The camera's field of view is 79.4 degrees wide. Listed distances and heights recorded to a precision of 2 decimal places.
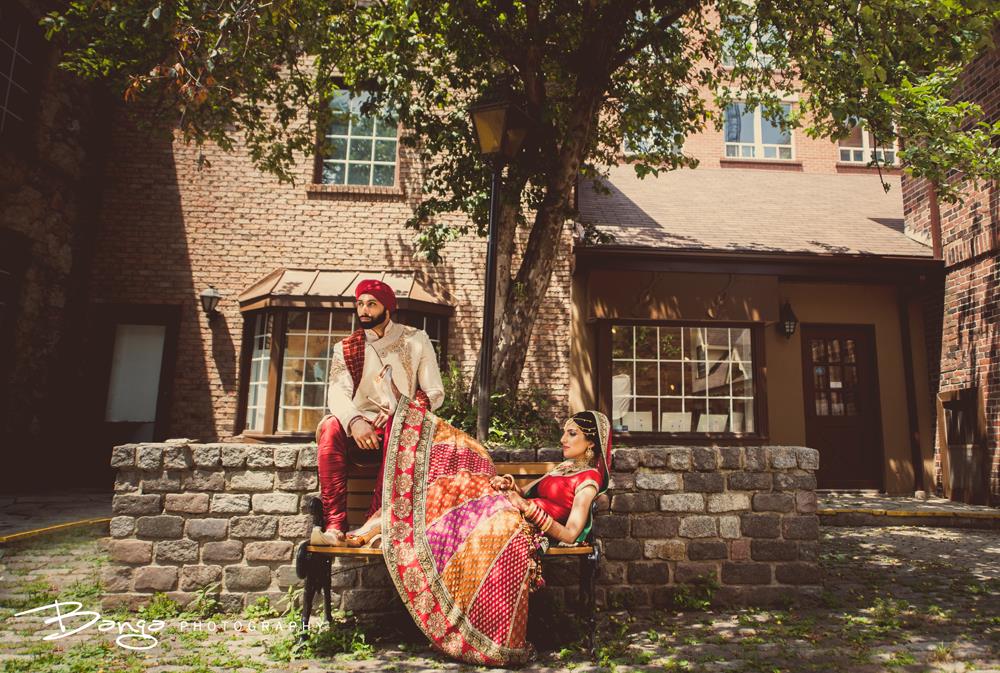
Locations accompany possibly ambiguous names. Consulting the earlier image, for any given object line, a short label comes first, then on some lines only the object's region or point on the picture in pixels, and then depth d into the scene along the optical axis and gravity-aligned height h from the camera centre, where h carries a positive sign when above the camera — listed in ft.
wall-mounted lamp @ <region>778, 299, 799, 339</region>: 30.76 +5.49
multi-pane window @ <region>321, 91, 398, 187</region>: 31.91 +14.03
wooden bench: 11.10 -2.42
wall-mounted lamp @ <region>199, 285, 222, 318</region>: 29.04 +5.53
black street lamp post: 14.49 +6.71
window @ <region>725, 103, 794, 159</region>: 44.11 +21.06
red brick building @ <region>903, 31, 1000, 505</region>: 26.37 +4.59
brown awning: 27.66 +6.03
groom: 11.87 +0.71
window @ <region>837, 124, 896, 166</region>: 43.80 +20.30
